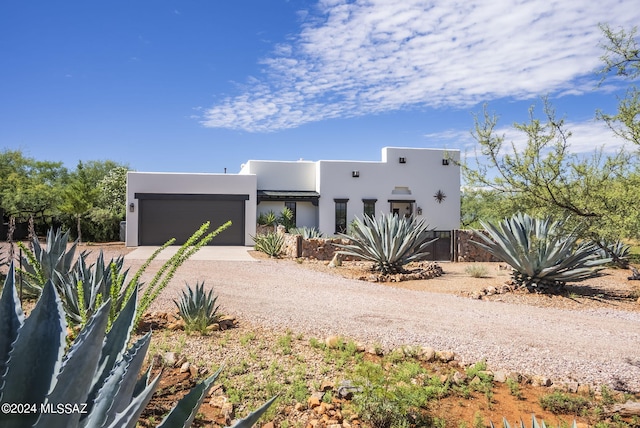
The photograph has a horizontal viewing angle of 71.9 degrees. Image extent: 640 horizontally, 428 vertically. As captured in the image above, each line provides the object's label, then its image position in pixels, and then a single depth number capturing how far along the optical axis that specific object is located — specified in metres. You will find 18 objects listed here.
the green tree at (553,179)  6.40
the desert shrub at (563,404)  3.86
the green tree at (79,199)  22.58
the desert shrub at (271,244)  16.73
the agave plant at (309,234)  17.42
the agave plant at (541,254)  9.09
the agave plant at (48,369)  1.10
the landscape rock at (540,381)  4.43
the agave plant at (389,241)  11.86
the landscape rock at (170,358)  4.35
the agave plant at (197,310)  5.54
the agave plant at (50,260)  6.33
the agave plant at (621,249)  14.41
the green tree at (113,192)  28.72
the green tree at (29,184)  26.19
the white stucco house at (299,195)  21.53
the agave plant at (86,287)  4.65
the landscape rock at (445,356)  4.99
